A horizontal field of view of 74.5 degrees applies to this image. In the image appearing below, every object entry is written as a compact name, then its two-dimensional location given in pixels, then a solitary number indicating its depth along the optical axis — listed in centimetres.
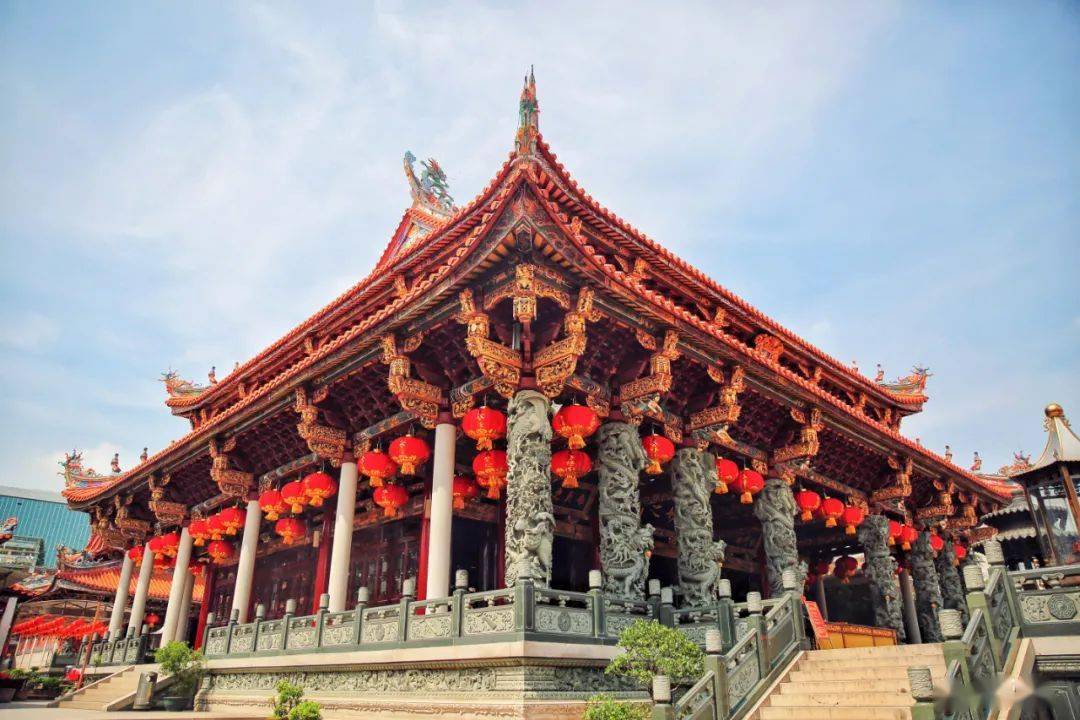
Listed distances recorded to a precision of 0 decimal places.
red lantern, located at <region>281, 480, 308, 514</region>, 1355
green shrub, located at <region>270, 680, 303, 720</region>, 1037
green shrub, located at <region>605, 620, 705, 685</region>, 746
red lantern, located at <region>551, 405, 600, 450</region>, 1017
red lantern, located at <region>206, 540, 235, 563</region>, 1762
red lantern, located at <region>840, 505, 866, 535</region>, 1520
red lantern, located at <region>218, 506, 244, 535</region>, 1573
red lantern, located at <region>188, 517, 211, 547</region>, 1666
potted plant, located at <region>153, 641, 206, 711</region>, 1326
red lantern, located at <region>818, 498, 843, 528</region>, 1486
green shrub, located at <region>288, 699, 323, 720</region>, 955
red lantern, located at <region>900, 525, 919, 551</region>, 1697
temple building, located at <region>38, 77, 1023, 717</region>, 895
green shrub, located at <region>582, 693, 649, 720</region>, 700
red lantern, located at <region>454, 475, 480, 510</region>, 1245
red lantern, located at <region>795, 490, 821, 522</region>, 1445
